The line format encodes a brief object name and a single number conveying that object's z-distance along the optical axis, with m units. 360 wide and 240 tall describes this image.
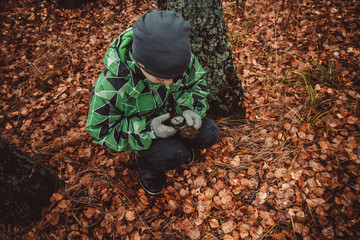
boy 1.32
